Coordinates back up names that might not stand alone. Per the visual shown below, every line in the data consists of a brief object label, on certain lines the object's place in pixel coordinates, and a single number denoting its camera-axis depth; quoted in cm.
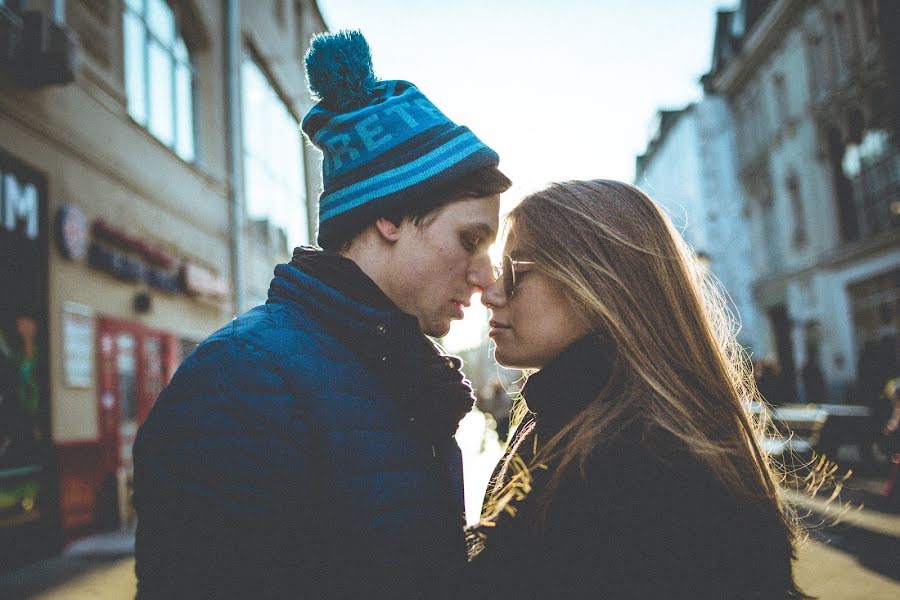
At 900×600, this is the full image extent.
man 131
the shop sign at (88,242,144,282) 916
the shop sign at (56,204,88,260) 839
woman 157
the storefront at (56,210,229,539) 851
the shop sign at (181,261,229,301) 1194
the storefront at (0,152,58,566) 741
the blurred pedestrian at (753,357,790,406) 1077
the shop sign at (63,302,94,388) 848
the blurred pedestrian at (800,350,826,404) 1919
